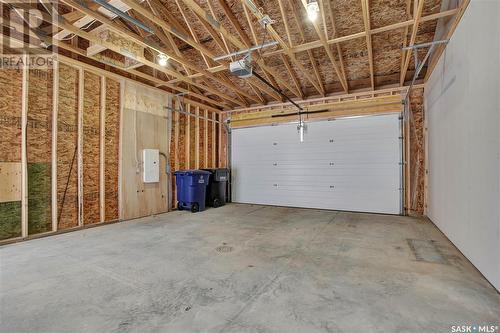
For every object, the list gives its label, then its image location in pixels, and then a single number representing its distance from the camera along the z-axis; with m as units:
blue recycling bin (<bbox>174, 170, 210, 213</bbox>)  6.28
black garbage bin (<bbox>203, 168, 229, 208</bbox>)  7.14
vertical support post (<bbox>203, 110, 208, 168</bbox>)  7.79
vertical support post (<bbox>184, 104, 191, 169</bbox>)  7.11
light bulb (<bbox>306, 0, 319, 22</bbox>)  3.02
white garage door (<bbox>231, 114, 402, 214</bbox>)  6.09
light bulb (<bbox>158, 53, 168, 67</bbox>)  4.47
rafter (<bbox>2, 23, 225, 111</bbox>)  3.97
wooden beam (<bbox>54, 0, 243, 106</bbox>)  3.22
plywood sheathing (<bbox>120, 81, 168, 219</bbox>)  5.49
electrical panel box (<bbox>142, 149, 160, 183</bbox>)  5.76
